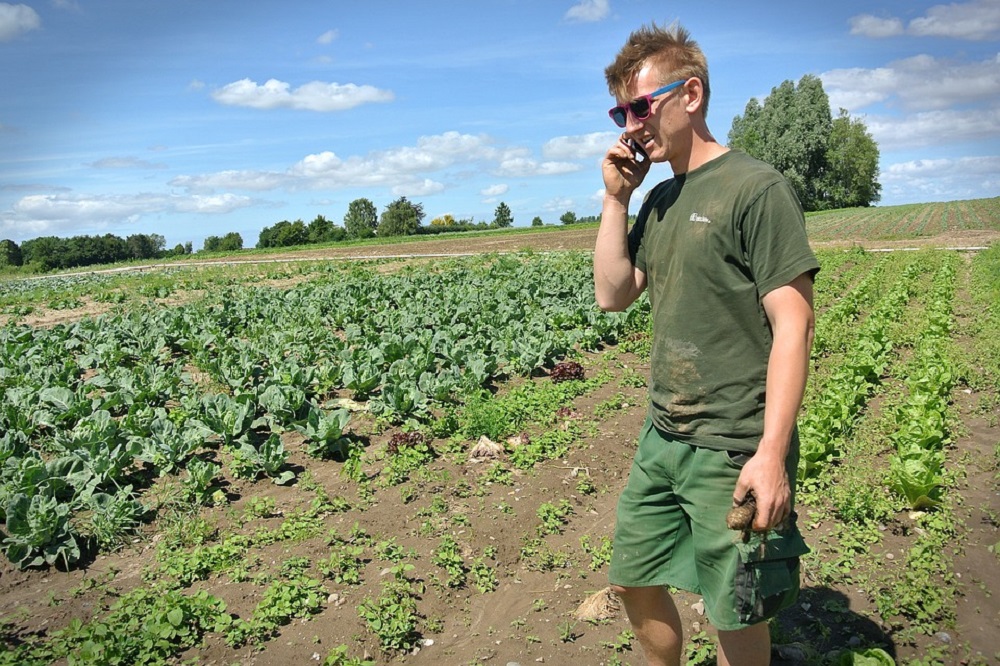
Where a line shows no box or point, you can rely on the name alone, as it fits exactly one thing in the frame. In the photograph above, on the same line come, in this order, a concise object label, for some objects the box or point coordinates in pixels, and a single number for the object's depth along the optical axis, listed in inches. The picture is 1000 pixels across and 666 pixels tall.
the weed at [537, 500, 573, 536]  196.4
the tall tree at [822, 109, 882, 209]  3011.8
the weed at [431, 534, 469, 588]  174.4
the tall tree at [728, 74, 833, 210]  2731.3
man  88.0
